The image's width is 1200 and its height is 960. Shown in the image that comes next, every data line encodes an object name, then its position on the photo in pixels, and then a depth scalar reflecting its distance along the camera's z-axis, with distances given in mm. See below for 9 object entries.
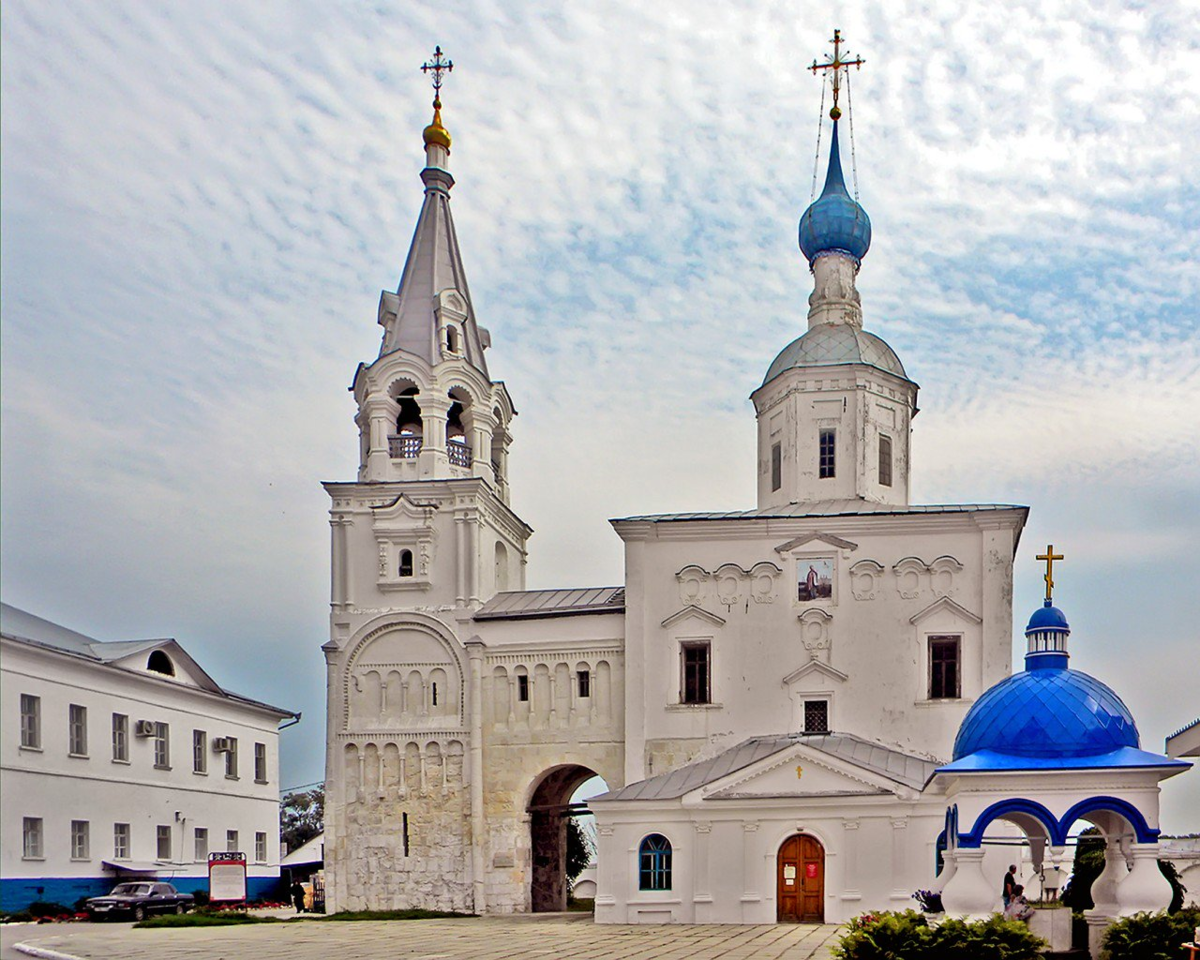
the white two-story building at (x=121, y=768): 22328
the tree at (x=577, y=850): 47781
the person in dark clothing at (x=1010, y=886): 17266
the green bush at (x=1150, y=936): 15094
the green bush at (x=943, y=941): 14375
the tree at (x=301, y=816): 65688
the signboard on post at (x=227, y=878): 28281
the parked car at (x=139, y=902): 25953
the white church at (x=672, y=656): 27234
